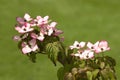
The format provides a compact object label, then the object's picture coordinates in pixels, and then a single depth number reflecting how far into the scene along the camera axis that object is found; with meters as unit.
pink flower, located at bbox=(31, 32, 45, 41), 3.41
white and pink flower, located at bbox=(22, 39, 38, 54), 3.42
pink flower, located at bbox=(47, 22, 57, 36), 3.43
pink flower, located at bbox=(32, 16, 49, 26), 3.46
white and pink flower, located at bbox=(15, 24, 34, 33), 3.40
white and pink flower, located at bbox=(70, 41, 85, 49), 3.58
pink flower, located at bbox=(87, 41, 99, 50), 3.51
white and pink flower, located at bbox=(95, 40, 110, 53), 3.43
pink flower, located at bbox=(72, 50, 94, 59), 3.37
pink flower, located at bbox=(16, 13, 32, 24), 3.51
